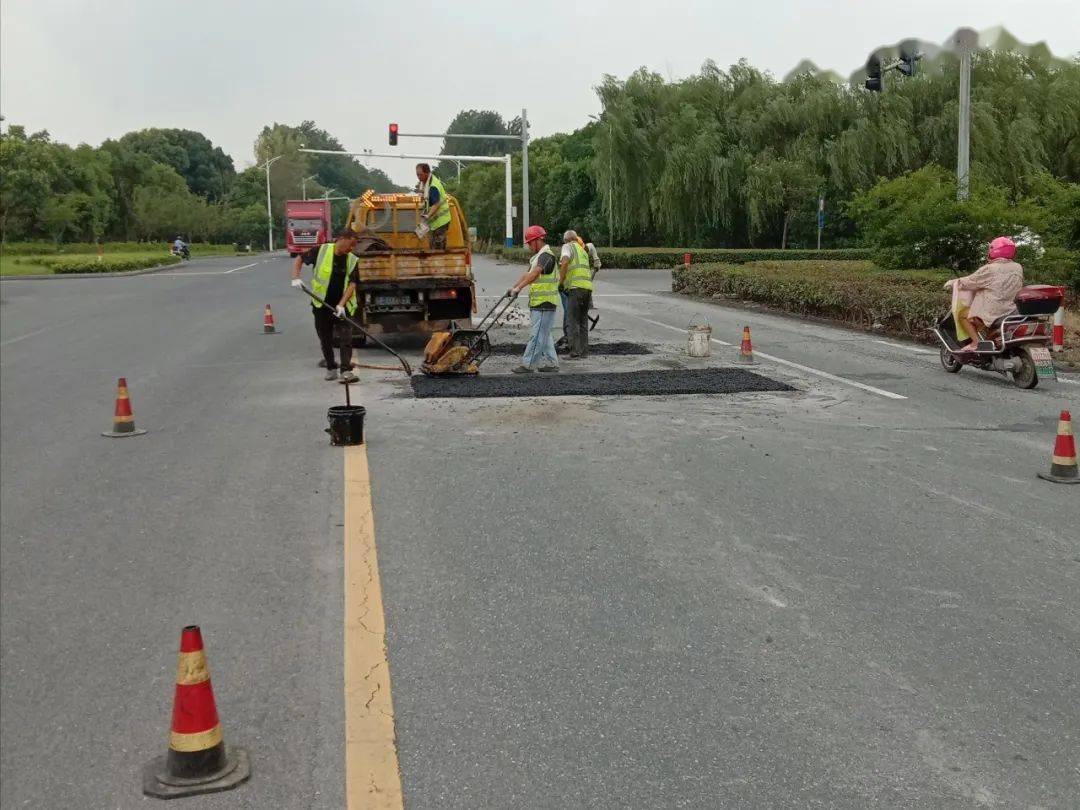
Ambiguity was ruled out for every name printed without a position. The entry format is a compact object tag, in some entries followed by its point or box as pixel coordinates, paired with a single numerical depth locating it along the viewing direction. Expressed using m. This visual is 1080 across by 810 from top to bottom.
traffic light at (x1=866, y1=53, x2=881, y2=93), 24.53
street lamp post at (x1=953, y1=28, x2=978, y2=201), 21.72
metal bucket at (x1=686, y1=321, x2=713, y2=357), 15.66
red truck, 65.62
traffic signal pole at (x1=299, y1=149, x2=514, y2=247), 59.24
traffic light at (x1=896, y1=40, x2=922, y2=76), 23.66
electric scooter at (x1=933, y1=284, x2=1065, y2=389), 12.57
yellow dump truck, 16.97
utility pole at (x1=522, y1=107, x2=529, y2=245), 55.00
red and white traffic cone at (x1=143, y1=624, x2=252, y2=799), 3.59
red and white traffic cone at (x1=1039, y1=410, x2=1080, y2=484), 8.09
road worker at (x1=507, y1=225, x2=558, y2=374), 13.34
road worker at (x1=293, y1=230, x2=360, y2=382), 13.52
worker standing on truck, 17.36
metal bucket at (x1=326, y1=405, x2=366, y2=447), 9.39
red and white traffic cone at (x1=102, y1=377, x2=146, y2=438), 10.43
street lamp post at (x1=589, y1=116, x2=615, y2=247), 50.56
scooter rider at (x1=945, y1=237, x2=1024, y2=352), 13.11
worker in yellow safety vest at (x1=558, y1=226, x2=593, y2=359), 15.28
